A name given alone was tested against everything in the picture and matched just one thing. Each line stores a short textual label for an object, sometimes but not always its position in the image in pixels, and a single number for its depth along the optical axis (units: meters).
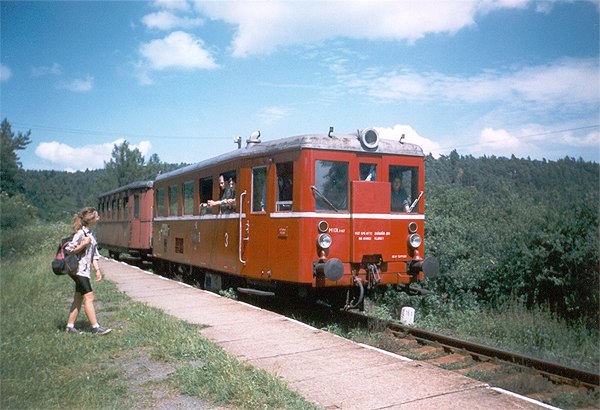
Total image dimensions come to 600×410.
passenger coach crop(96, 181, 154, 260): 17.86
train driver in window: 8.77
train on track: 7.97
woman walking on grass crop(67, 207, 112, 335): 6.93
